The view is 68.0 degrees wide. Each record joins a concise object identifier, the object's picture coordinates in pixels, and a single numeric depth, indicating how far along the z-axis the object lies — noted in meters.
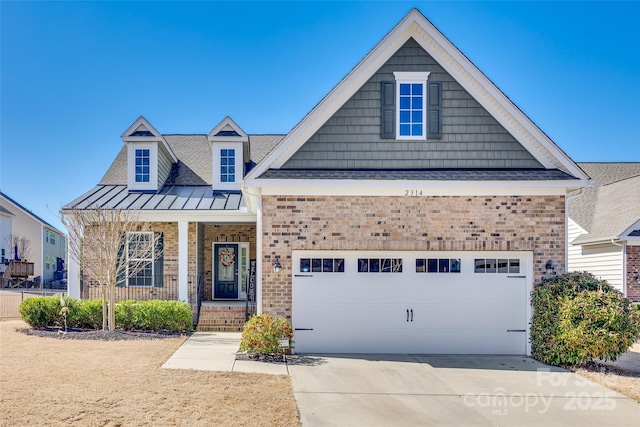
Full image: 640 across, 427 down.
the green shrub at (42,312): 12.70
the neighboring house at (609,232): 15.58
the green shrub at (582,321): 9.02
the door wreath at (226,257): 16.75
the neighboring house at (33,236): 29.62
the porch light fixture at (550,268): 10.38
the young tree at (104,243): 12.23
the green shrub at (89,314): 12.56
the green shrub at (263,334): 9.45
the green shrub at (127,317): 12.38
